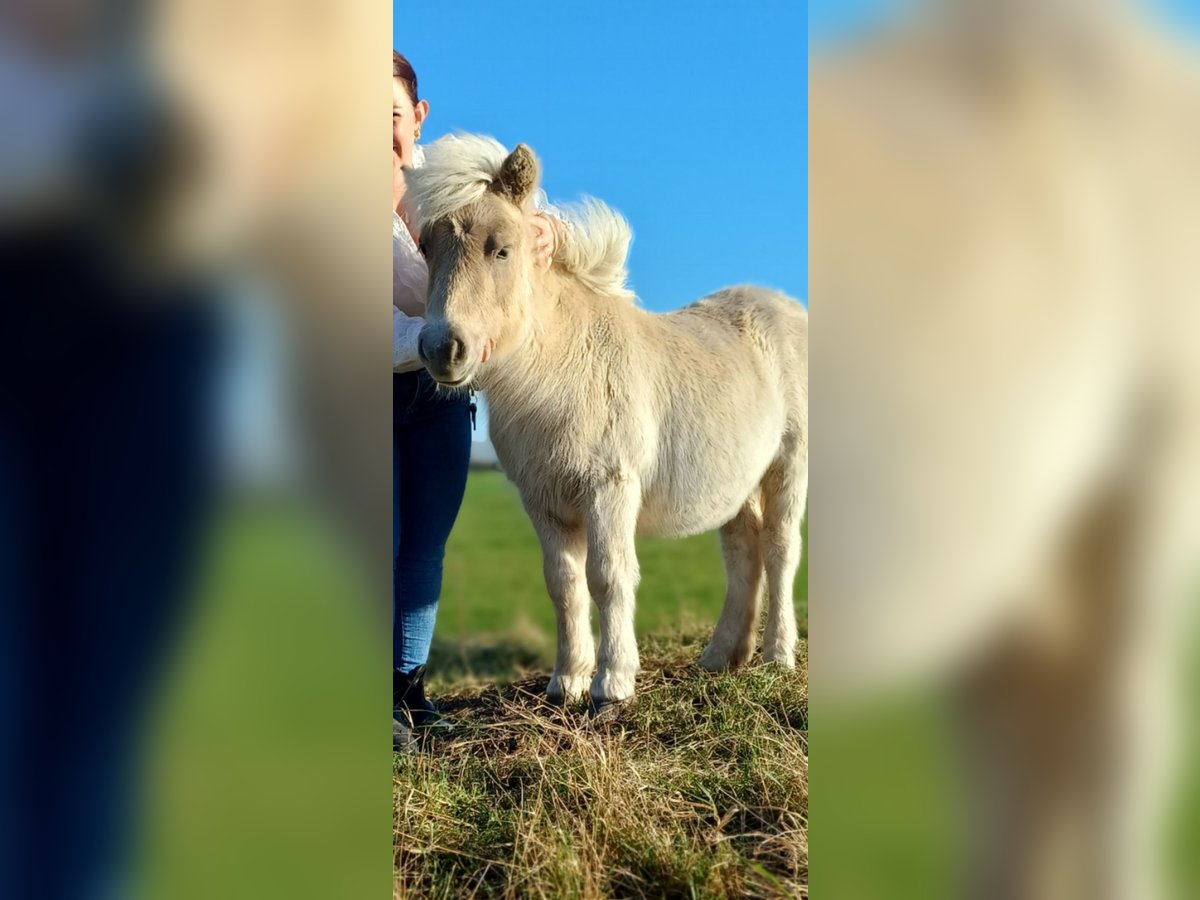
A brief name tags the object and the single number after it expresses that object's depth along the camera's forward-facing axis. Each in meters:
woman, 2.44
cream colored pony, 2.21
